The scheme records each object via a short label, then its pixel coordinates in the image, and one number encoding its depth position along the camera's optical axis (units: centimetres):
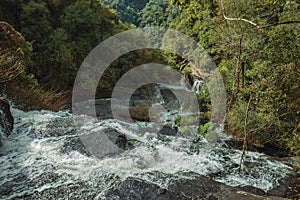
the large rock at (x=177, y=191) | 378
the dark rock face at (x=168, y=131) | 800
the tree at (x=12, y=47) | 768
